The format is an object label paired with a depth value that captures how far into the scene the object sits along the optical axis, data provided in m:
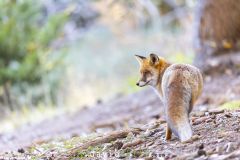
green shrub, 29.45
